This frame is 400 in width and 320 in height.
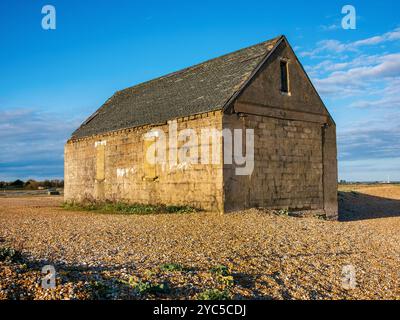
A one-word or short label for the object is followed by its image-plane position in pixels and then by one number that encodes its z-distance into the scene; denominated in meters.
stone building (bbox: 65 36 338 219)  15.35
